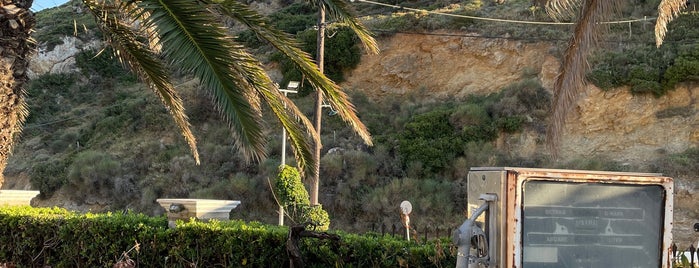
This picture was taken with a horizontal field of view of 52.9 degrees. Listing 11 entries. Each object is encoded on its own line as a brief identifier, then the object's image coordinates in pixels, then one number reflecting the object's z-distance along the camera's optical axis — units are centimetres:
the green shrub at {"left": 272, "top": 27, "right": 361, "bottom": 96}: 2898
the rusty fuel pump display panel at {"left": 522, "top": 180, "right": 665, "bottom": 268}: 332
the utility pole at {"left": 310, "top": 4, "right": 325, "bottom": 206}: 1747
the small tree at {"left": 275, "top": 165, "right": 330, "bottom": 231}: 1294
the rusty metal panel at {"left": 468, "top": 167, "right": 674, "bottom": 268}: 325
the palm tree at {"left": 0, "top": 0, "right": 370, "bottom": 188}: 549
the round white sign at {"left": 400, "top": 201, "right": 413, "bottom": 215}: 710
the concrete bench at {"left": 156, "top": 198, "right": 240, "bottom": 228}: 722
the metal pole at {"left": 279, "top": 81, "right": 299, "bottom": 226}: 1738
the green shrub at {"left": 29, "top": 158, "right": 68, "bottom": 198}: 2602
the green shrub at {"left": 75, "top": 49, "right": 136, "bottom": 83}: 3528
